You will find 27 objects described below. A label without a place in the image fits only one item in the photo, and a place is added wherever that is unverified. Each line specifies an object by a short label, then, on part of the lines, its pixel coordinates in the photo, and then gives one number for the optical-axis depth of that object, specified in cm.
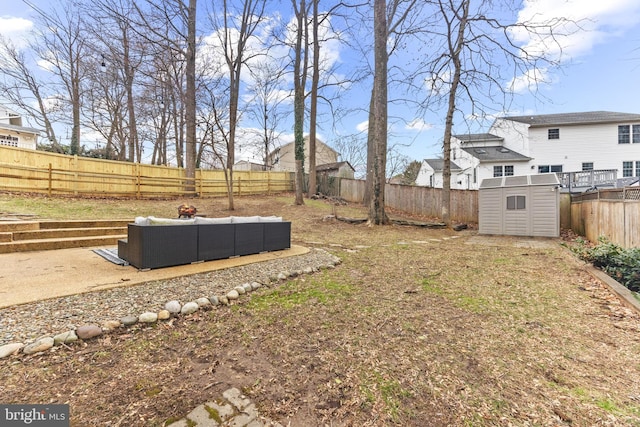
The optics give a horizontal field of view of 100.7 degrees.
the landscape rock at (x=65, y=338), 204
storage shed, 805
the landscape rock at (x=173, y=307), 270
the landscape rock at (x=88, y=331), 215
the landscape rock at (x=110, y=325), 229
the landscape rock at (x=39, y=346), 192
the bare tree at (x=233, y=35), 1142
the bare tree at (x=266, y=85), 1310
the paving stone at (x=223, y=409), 147
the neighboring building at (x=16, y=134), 1675
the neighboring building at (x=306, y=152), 3225
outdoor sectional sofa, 384
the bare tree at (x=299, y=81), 1314
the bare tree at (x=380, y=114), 898
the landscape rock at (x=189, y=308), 275
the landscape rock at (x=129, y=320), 239
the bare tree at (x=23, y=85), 1260
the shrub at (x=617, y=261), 380
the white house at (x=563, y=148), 1717
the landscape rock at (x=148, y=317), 248
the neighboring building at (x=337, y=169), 2338
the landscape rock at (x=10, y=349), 185
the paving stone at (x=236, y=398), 156
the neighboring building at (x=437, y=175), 2019
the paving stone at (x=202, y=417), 141
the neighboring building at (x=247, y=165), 3172
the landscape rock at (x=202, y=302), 291
